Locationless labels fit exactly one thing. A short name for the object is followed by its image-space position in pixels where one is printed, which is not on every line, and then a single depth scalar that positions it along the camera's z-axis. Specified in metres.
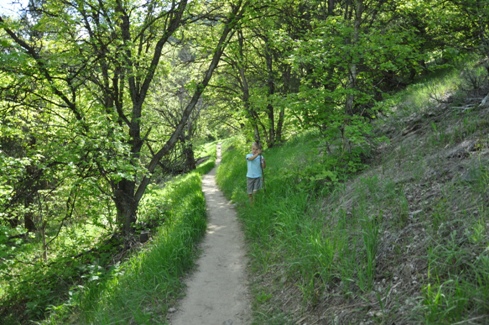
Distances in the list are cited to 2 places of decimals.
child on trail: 8.52
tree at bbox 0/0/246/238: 6.14
